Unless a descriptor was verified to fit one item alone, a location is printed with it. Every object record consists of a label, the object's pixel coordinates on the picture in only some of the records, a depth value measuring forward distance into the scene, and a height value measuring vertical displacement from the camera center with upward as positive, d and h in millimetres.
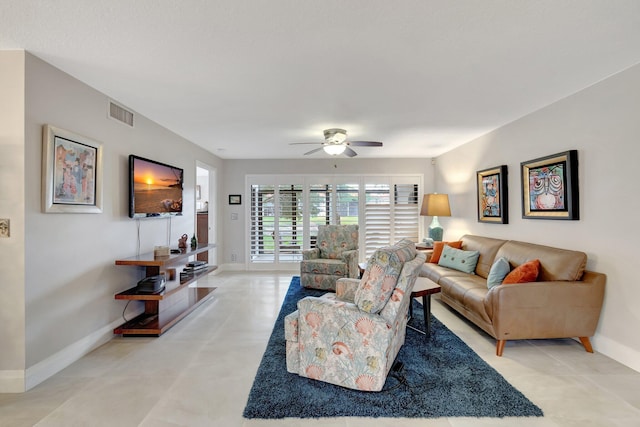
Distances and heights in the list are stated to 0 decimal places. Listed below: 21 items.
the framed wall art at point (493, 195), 3963 +284
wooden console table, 3020 -1086
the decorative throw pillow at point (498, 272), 3121 -624
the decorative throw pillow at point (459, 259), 3986 -626
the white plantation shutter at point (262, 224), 6336 -152
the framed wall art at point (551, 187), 2918 +304
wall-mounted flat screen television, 3274 +376
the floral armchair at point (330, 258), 4746 -740
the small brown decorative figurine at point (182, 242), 3932 -332
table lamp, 5336 +136
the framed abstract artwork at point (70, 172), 2311 +404
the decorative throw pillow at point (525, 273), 2811 -575
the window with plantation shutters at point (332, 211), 6305 +119
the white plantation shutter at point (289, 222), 6305 -115
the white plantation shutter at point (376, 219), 6289 -64
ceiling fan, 3971 +1047
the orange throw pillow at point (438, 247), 4574 -516
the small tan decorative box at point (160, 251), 3336 -382
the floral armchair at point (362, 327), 2055 -816
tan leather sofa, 2609 -825
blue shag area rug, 1895 -1273
